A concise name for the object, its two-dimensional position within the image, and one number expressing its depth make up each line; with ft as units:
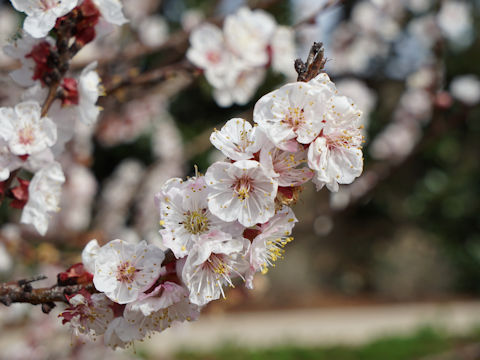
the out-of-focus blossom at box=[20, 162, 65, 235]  1.43
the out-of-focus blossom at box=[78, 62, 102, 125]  1.43
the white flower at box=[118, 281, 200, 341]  1.23
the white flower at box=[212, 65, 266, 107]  1.87
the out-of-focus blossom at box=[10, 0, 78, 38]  1.35
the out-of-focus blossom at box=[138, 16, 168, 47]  4.13
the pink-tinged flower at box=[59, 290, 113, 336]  1.25
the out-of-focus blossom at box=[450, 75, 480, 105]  3.13
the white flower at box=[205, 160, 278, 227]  1.21
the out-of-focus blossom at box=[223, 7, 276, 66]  1.92
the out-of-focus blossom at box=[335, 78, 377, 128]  3.85
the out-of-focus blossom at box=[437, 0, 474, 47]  3.26
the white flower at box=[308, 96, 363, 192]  1.22
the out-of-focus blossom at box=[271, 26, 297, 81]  1.96
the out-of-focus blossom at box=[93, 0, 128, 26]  1.43
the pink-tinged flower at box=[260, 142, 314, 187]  1.22
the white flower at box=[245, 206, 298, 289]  1.23
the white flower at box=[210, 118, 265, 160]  1.21
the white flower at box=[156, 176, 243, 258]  1.22
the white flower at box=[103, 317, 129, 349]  1.25
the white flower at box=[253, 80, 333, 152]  1.21
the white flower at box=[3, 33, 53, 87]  1.46
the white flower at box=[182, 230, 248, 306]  1.21
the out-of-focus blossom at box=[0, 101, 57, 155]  1.36
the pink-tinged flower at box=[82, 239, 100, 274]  1.29
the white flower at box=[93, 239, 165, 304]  1.23
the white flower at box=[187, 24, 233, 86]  1.82
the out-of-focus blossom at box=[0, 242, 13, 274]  2.41
